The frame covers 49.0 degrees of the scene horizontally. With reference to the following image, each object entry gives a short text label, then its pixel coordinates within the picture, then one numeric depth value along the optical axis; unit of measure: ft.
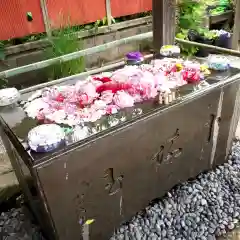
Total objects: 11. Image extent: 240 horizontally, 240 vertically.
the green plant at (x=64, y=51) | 10.67
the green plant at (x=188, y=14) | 13.35
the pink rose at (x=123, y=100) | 4.58
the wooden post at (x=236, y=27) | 8.42
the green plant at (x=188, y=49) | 10.66
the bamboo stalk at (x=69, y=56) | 7.44
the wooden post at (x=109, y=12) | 12.49
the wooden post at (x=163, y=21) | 7.06
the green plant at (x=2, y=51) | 10.47
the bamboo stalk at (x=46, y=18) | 10.84
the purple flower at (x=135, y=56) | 6.67
